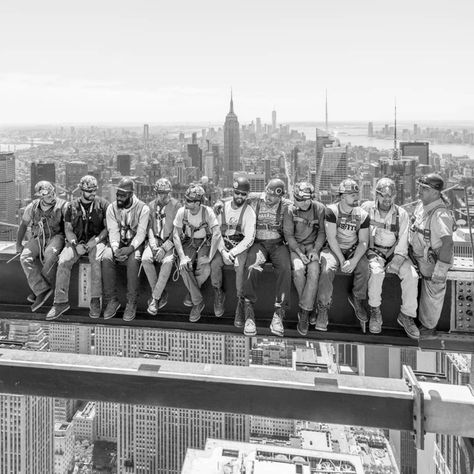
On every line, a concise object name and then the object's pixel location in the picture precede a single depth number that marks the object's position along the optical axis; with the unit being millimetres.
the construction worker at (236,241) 4785
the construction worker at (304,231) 4715
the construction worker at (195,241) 4852
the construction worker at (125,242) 4957
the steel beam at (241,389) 3971
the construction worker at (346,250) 4652
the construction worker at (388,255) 4527
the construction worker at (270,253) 4688
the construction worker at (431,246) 4402
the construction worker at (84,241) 5012
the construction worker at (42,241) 5105
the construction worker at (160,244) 4875
